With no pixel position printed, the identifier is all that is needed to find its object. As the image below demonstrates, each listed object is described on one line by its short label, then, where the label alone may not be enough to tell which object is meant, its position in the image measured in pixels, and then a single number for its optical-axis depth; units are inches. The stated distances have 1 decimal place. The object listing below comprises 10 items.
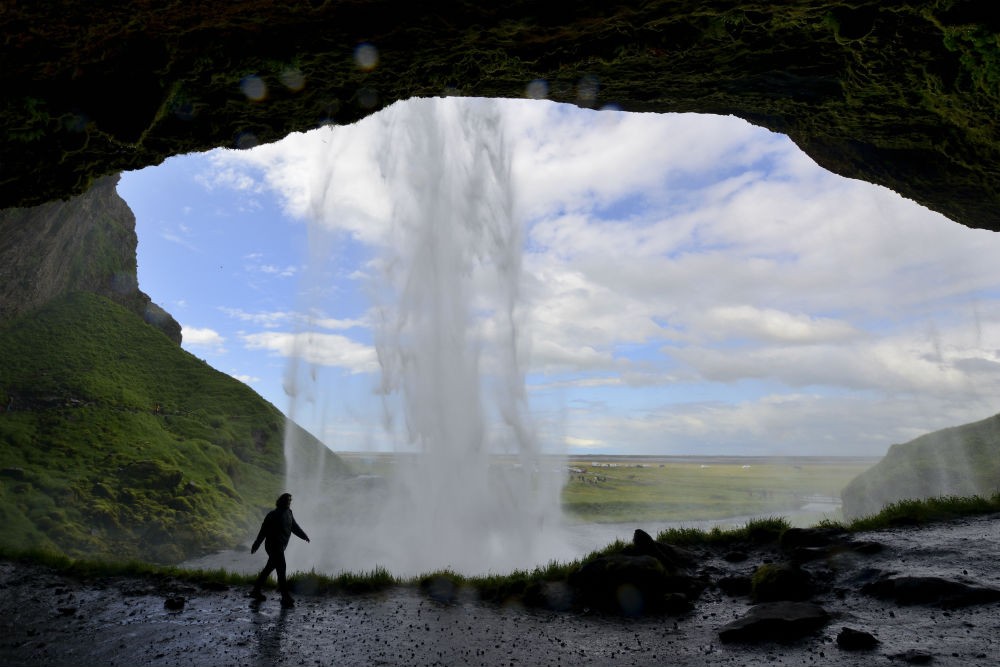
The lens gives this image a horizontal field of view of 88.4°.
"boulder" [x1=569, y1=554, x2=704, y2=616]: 386.1
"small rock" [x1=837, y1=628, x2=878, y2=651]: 268.2
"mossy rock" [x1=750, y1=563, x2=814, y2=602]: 367.2
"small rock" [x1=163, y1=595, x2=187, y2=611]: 412.2
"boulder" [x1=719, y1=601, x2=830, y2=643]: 303.1
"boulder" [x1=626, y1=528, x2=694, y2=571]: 458.0
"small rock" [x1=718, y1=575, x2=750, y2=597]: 398.0
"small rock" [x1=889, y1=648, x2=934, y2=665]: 244.4
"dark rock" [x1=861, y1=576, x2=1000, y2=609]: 309.7
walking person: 438.9
